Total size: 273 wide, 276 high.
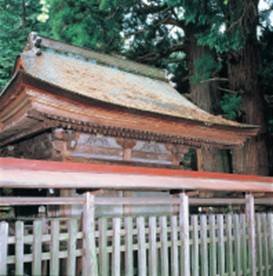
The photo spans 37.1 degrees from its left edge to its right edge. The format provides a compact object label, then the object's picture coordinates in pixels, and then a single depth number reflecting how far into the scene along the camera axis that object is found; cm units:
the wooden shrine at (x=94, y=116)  611
